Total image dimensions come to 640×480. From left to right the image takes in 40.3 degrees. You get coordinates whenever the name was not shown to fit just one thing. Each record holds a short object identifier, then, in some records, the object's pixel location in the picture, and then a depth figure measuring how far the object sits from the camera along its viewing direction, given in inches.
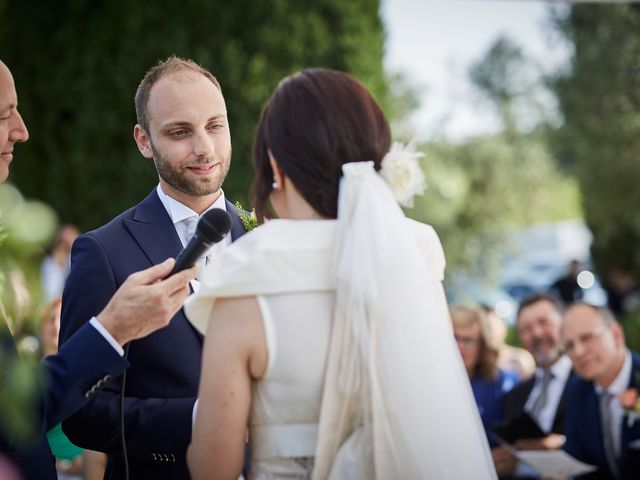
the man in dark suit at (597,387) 201.5
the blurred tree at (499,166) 886.4
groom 103.3
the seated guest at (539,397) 222.5
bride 84.1
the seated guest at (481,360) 255.1
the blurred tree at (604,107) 658.2
